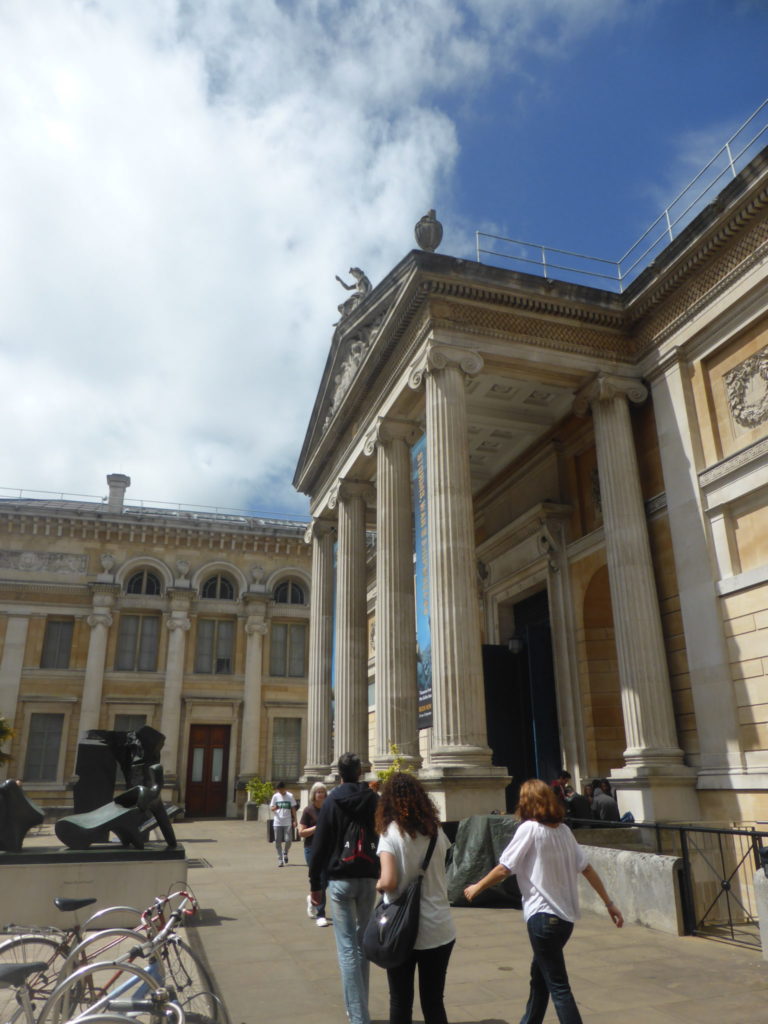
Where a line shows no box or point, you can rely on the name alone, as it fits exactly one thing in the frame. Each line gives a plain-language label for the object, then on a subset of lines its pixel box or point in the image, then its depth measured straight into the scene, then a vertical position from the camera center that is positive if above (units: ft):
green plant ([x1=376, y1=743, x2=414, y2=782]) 42.78 +0.48
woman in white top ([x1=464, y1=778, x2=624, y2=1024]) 14.14 -2.06
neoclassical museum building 41.45 +16.13
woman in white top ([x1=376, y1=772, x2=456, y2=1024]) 13.60 -1.95
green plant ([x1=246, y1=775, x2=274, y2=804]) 94.63 -1.55
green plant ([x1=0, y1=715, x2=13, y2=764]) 90.68 +5.60
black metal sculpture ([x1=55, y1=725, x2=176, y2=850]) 29.25 -0.75
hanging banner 47.97 +11.37
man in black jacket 15.64 -1.80
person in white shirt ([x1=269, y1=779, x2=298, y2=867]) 48.24 -3.01
